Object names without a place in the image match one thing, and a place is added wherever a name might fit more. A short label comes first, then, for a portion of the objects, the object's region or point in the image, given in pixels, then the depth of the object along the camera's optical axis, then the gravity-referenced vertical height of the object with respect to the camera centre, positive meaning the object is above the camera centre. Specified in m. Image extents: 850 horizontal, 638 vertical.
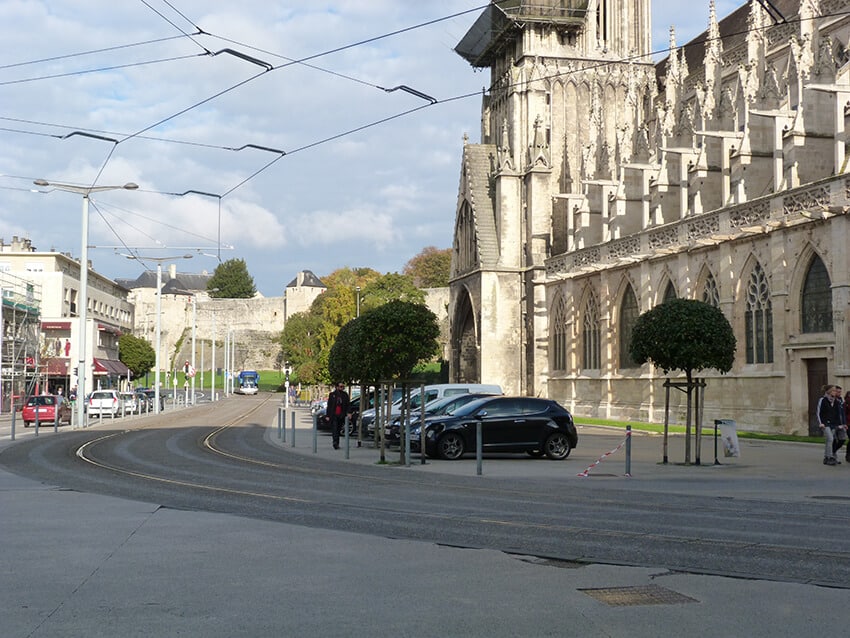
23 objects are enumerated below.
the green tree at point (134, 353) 88.25 +2.47
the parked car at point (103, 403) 46.41 -1.10
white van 28.64 -0.44
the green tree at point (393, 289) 85.75 +7.98
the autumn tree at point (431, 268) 109.94 +12.47
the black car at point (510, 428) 21.41 -1.14
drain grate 6.66 -1.55
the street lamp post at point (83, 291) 36.34 +3.52
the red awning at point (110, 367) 74.03 +1.01
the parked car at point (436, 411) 23.42 -0.84
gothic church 29.58 +7.12
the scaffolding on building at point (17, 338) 55.51 +2.51
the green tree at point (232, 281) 149.12 +15.08
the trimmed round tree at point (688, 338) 19.53 +0.76
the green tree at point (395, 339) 21.39 +0.85
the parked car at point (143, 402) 55.45 -1.32
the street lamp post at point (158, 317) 50.71 +3.58
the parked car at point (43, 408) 38.86 -1.13
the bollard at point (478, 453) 17.32 -1.37
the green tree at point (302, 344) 69.69 +3.27
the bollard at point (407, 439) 19.61 -1.25
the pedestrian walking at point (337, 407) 25.55 -0.77
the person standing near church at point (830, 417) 19.47 -0.86
